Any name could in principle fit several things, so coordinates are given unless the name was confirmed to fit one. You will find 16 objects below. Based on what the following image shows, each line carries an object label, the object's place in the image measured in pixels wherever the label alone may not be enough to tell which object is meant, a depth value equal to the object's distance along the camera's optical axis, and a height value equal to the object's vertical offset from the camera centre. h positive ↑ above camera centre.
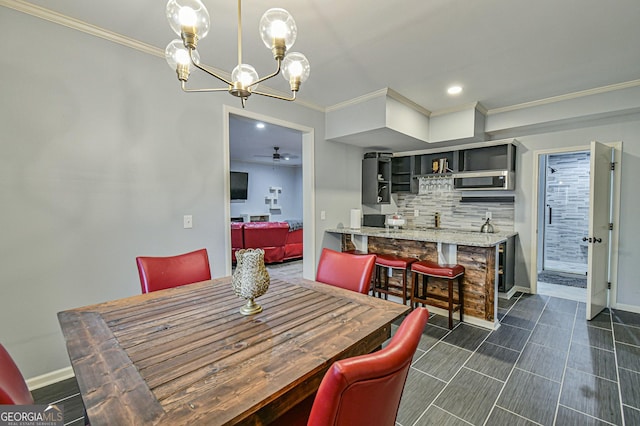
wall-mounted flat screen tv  8.37 +0.64
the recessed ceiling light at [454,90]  3.20 +1.36
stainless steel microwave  3.89 +0.40
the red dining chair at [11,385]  0.72 -0.50
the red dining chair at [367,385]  0.65 -0.43
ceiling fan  7.12 +1.46
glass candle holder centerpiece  1.38 -0.35
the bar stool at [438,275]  2.86 -0.76
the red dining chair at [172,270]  1.83 -0.44
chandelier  1.29 +0.86
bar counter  2.91 -0.56
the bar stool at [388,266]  3.24 -0.70
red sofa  5.64 -0.65
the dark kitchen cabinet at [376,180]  4.64 +0.45
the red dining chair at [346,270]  1.91 -0.45
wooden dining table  0.79 -0.55
